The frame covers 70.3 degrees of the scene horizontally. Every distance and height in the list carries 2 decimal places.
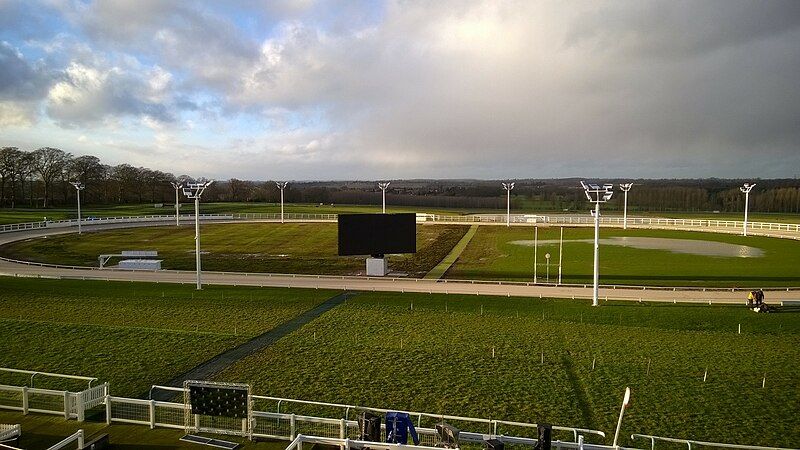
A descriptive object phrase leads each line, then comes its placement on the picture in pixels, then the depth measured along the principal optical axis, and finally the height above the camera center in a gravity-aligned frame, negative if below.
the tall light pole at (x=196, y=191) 43.25 +0.44
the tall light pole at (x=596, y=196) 37.75 +0.23
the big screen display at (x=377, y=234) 51.03 -3.26
